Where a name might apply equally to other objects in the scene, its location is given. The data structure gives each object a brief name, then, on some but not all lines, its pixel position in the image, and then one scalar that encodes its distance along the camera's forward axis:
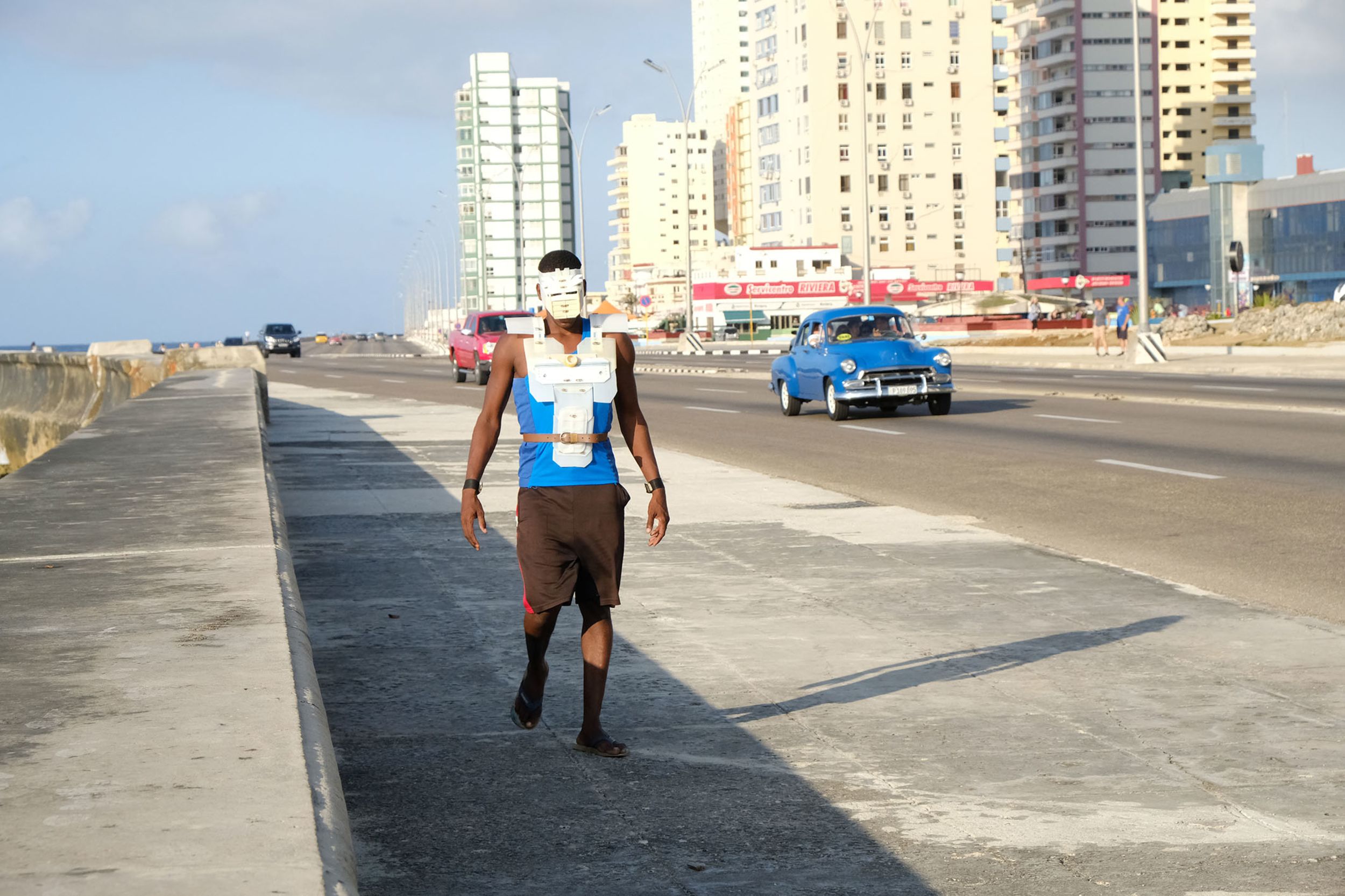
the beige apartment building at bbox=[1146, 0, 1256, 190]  159.25
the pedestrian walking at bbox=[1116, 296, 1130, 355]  49.28
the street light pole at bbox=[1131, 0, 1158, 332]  40.56
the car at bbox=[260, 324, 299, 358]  88.12
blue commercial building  116.25
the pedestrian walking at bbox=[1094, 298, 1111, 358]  49.19
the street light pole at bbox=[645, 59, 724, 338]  76.31
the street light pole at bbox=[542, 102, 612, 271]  81.44
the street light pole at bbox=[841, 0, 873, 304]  58.41
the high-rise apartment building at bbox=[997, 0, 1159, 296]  147.00
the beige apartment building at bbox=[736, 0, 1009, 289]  141.75
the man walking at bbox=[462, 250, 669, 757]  5.79
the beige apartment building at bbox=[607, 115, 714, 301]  191.50
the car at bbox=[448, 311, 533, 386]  40.47
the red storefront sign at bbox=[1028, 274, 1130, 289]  135.25
